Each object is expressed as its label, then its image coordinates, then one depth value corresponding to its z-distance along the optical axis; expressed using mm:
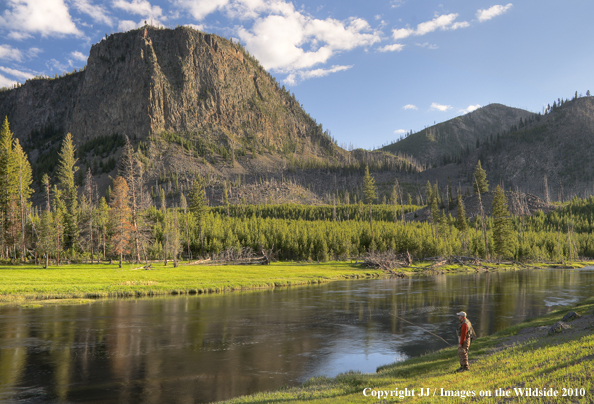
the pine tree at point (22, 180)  74375
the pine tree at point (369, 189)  115762
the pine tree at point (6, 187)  76312
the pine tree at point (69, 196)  88000
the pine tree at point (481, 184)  198200
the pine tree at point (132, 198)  72675
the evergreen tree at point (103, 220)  89688
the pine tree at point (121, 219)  71625
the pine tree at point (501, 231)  100125
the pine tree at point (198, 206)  110688
